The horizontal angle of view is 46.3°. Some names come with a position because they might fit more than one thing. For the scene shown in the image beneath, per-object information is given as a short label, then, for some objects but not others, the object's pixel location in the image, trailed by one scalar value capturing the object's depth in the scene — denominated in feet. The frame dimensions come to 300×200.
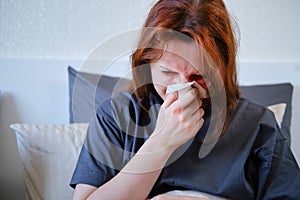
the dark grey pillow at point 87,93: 3.42
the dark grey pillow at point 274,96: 3.87
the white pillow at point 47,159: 2.97
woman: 2.20
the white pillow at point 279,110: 3.65
